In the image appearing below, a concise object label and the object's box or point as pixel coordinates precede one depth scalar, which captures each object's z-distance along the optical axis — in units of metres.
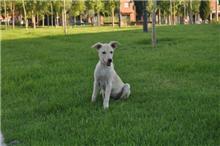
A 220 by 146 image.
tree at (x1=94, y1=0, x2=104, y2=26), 68.89
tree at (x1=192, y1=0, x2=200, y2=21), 78.09
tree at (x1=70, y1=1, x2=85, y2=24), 66.75
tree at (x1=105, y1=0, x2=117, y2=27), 68.24
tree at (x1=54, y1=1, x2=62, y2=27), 56.68
